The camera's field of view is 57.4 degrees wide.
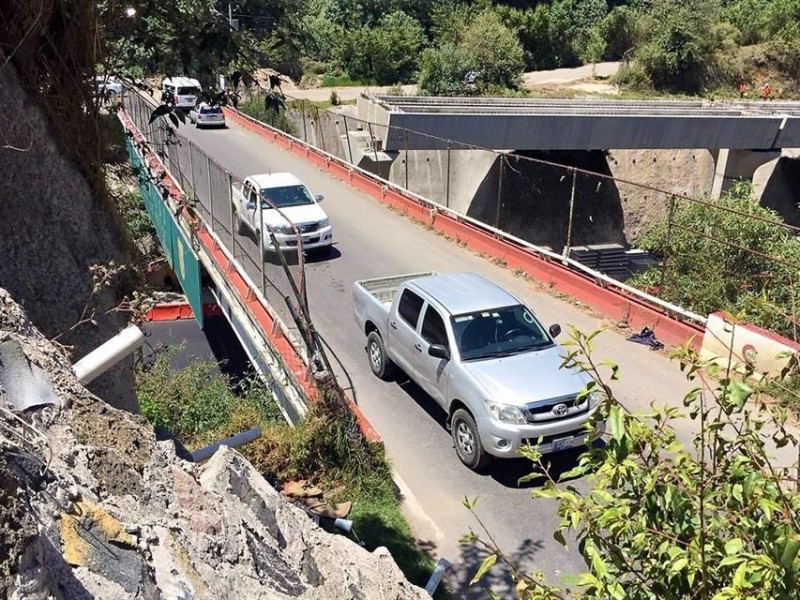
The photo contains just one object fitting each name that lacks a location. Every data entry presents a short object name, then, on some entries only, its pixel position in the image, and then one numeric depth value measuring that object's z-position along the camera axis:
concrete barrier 10.12
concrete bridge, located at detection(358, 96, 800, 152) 28.30
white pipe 4.16
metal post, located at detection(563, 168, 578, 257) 15.25
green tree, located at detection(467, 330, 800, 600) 2.60
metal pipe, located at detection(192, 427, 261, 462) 7.02
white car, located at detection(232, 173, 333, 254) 15.90
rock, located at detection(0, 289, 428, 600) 2.20
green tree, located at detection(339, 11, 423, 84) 58.44
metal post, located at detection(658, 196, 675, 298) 13.12
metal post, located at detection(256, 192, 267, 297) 11.93
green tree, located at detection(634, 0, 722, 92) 58.03
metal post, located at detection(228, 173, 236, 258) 13.58
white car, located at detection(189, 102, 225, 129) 36.31
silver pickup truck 8.32
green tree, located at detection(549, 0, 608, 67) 67.31
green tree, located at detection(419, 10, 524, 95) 52.44
